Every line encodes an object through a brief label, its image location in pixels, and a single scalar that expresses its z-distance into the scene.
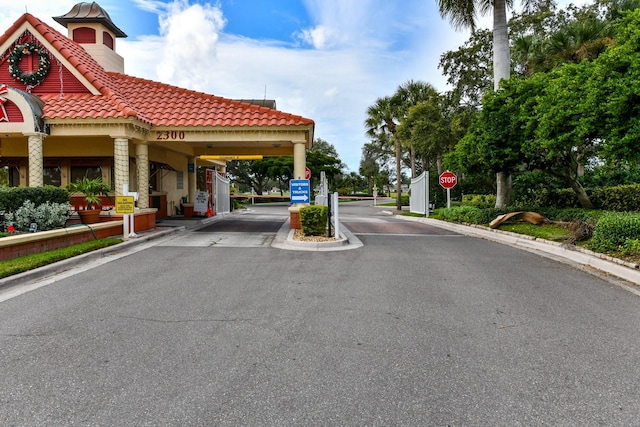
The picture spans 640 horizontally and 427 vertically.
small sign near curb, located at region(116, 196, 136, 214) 11.73
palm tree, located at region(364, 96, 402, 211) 31.61
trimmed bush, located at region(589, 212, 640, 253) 8.50
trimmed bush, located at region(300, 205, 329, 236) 11.77
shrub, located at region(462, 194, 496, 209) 27.22
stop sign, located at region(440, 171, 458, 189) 20.83
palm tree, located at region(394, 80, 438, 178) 30.85
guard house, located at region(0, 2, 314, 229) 12.84
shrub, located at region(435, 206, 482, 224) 16.30
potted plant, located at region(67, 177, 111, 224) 12.04
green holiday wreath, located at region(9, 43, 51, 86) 14.09
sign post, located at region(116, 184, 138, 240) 11.73
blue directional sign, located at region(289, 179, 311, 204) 13.11
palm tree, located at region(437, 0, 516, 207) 16.66
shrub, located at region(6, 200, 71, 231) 9.72
